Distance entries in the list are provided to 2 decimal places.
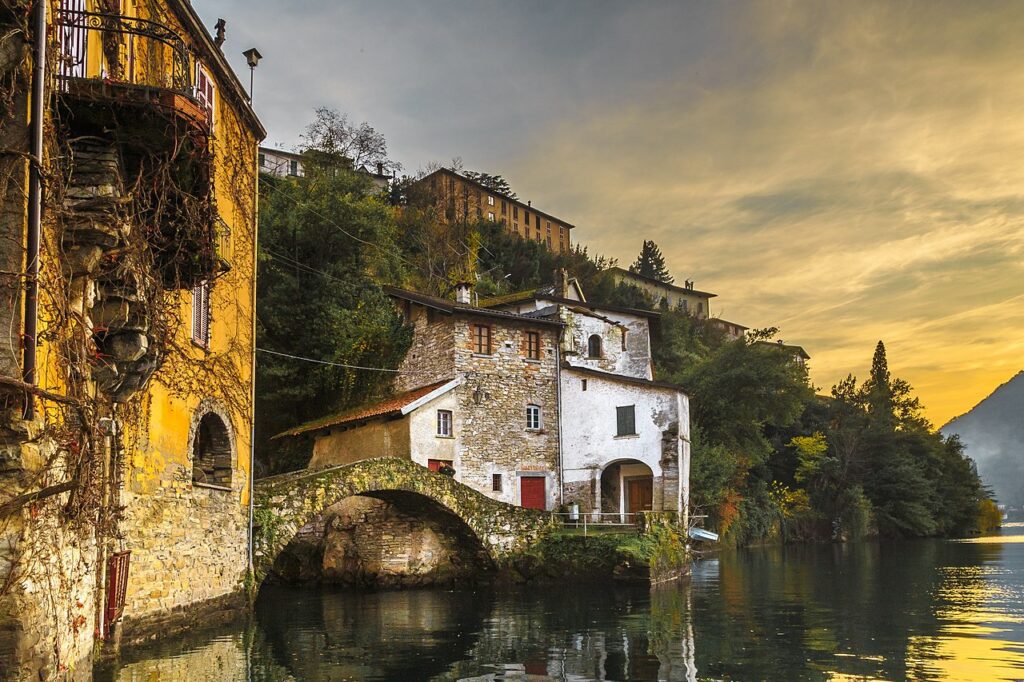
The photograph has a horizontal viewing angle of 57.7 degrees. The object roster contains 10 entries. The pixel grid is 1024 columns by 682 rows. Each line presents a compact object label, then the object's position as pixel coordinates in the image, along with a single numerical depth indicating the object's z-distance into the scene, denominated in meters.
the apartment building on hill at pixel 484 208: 65.50
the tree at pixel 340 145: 48.69
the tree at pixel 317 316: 35.25
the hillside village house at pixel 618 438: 33.81
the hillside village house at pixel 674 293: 90.56
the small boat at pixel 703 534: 36.32
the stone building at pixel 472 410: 32.25
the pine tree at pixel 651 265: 100.31
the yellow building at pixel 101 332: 8.55
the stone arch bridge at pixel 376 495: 22.50
